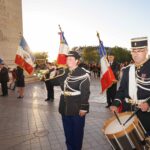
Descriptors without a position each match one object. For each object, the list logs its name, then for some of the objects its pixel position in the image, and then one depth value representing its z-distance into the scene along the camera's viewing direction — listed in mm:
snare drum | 1953
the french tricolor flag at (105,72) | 4238
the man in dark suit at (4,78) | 8684
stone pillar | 12345
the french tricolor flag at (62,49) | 5196
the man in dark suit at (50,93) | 7454
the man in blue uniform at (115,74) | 5783
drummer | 2227
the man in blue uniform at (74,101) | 2740
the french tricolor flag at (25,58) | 5955
